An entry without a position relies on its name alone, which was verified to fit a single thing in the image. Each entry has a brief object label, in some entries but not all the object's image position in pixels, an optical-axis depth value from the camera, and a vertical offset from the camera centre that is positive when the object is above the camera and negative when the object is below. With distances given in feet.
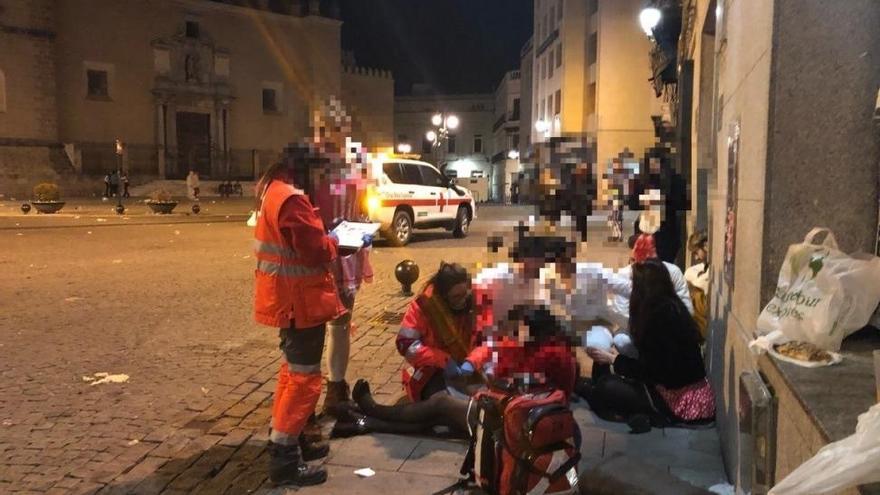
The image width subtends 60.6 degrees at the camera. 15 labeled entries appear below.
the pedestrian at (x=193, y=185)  95.76 +0.09
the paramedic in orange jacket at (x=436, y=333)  15.46 -3.03
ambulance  53.11 -1.06
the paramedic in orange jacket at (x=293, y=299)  12.57 -1.92
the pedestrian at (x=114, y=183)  117.31 +0.34
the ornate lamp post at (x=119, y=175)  85.64 +1.49
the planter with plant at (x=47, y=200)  83.76 -1.69
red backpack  10.80 -3.74
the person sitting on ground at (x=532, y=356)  11.18 -2.57
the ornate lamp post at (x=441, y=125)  148.12 +13.47
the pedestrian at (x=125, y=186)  118.03 -0.12
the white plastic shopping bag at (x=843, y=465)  5.60 -2.09
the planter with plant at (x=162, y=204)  85.40 -2.09
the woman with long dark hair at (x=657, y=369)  15.06 -3.72
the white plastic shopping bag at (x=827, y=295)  8.67 -1.22
